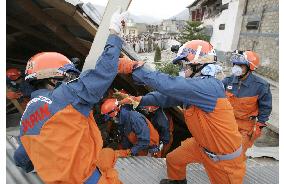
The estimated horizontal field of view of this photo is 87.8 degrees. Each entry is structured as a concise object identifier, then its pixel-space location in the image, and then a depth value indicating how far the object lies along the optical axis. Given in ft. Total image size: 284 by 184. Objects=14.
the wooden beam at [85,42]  8.00
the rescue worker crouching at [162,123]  9.27
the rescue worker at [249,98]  8.39
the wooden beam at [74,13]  5.87
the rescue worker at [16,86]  10.73
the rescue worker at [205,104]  4.90
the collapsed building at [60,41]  6.16
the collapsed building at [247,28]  27.17
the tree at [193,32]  44.72
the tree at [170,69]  28.66
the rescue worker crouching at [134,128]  7.74
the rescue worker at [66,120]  3.60
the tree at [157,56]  45.04
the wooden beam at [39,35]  8.43
